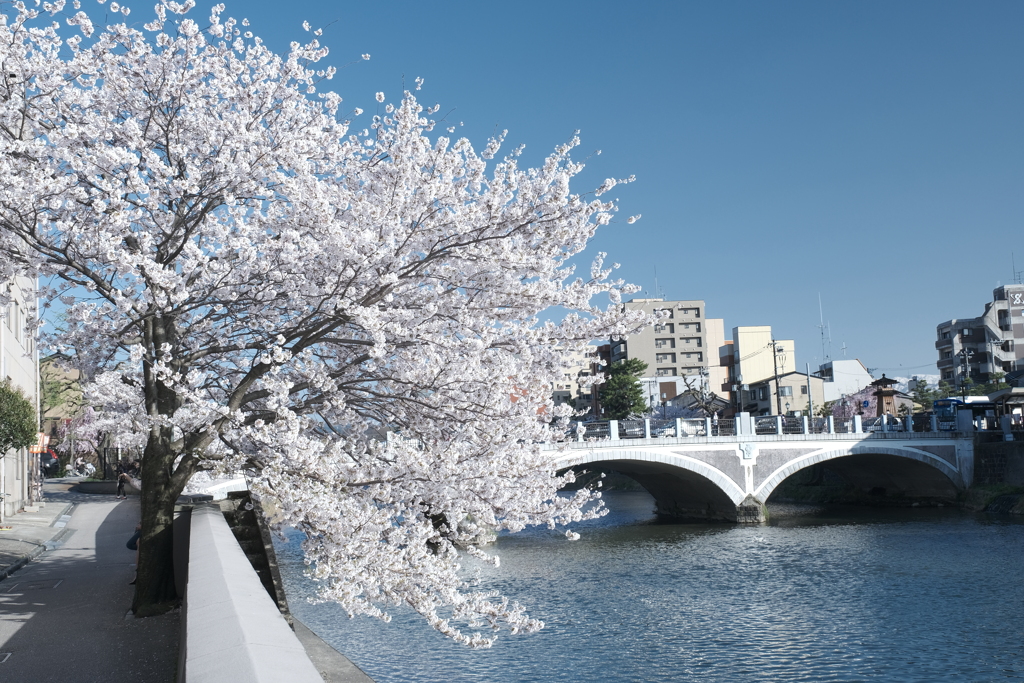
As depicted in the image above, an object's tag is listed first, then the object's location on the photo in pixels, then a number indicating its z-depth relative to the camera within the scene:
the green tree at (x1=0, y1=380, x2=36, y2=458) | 21.06
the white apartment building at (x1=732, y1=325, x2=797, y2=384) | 102.69
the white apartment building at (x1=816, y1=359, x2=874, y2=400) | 90.31
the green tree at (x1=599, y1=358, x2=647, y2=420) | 69.50
